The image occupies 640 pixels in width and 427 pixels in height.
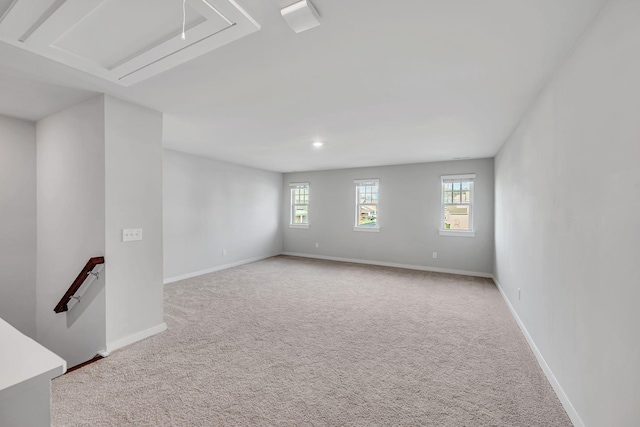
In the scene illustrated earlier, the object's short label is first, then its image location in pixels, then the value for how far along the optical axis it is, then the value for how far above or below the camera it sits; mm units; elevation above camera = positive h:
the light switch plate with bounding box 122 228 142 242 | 2611 -243
